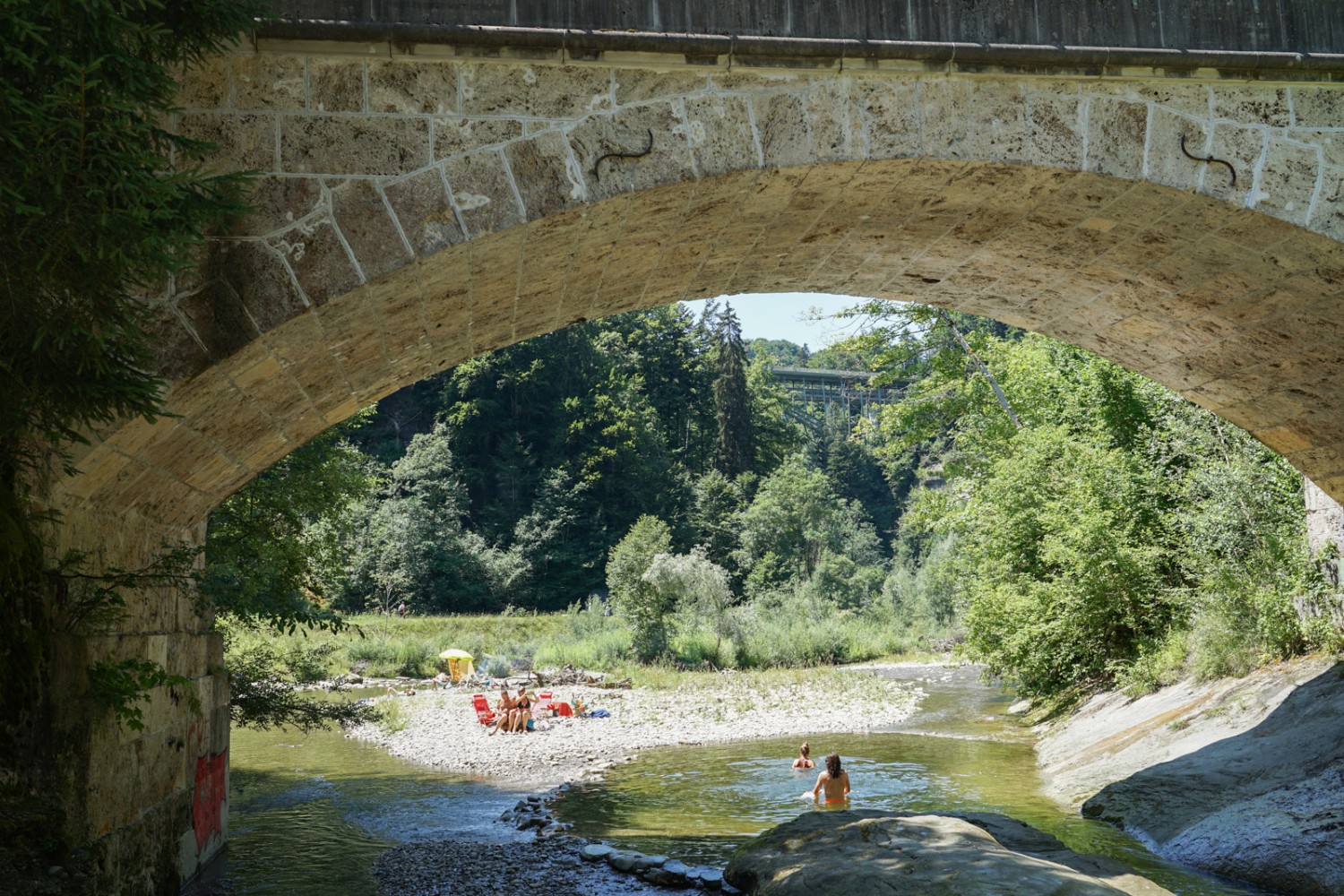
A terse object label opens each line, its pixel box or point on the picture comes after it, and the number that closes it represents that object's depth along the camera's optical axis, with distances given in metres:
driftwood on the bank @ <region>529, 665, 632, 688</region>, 25.49
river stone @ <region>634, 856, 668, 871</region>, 8.41
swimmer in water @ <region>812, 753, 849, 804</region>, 10.20
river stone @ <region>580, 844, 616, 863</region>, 8.93
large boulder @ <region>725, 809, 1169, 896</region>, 6.07
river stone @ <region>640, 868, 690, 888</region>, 8.05
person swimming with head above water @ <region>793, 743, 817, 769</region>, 12.73
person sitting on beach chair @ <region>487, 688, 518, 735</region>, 17.91
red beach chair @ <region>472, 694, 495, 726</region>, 18.70
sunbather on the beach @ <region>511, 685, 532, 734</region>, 17.86
